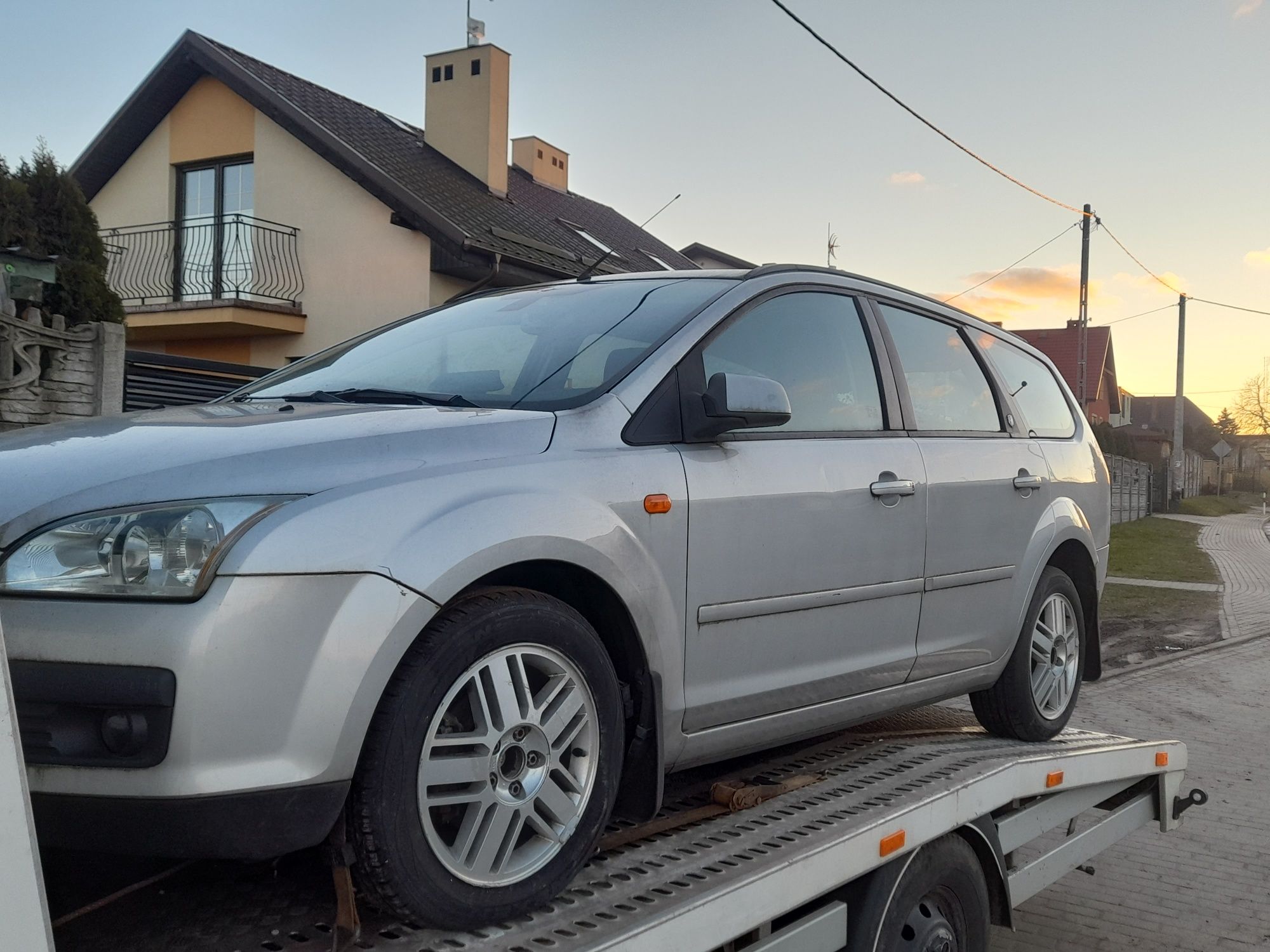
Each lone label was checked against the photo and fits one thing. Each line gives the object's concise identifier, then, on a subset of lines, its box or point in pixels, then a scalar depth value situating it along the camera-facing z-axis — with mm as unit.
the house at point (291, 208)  16484
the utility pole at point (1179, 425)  41812
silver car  1990
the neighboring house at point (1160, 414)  95125
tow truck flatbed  2246
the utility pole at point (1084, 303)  27219
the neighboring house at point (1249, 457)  96250
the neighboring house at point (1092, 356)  57656
